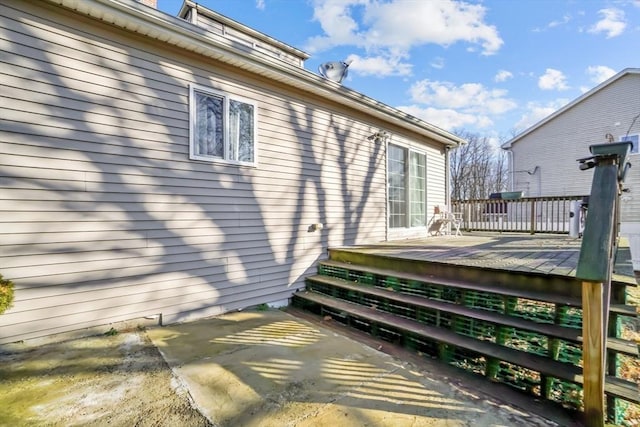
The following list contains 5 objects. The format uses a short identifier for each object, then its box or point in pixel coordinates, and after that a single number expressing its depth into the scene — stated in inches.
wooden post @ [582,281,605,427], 68.9
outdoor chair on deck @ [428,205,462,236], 308.4
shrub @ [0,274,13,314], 98.9
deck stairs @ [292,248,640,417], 86.6
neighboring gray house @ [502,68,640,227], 421.1
